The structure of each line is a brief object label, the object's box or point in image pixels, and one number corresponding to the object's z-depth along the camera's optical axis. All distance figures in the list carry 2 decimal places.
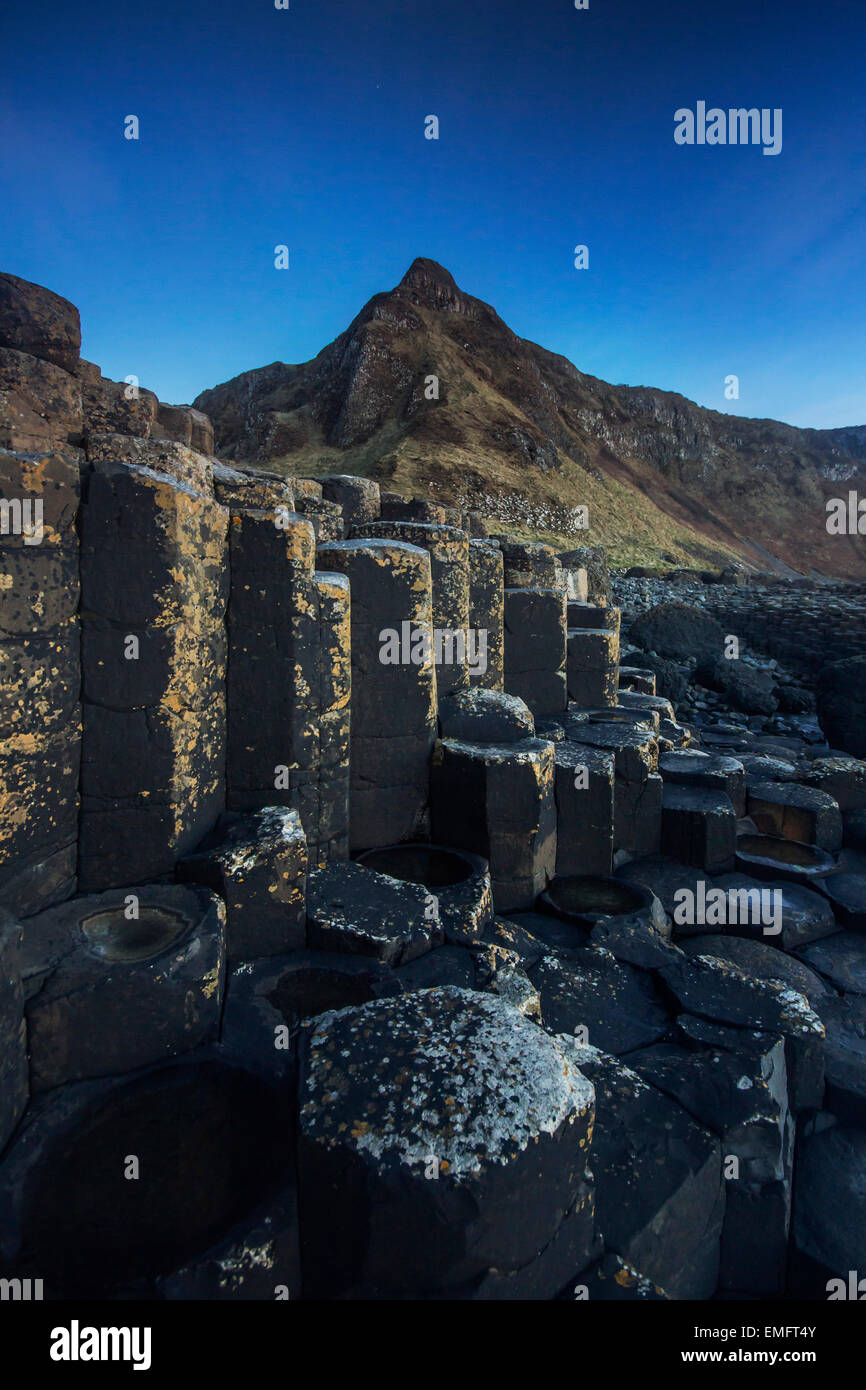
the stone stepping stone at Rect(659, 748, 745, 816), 6.63
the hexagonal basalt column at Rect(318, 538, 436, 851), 4.45
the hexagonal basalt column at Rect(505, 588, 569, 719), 6.77
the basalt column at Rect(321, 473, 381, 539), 7.60
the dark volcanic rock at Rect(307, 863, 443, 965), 3.28
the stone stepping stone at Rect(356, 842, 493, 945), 3.75
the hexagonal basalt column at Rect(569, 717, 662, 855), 5.96
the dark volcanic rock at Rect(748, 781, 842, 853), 6.57
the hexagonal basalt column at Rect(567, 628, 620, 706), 7.66
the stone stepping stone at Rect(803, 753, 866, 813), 7.20
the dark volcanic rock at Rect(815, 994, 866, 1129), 3.58
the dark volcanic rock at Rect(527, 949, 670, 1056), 3.63
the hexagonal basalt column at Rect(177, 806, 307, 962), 3.07
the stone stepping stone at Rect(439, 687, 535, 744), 5.09
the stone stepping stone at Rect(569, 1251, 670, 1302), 2.06
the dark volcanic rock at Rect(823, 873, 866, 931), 5.38
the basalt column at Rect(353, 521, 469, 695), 5.50
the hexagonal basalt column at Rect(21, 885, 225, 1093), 2.32
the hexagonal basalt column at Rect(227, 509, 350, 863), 3.63
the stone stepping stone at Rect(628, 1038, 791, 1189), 2.86
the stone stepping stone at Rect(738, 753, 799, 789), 7.50
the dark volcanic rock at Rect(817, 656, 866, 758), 11.48
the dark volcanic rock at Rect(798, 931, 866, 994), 4.73
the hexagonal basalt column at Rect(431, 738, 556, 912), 4.61
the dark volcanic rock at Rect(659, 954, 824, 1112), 3.47
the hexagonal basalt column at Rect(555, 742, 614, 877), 5.23
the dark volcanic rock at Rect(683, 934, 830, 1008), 4.61
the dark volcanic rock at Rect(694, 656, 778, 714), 13.42
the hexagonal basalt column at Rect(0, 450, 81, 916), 2.47
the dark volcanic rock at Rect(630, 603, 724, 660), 16.67
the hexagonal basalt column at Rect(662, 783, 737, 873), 6.01
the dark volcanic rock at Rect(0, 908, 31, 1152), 2.11
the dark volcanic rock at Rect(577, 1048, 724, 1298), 2.44
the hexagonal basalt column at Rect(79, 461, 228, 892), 2.78
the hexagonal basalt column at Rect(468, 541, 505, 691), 6.33
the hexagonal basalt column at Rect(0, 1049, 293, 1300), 1.92
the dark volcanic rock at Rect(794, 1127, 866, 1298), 2.87
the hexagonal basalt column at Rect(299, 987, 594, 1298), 1.78
